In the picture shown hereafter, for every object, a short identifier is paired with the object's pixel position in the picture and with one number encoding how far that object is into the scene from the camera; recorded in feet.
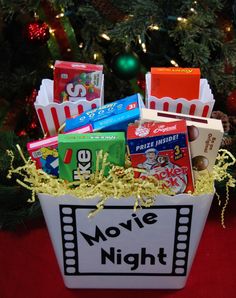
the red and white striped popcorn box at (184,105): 3.15
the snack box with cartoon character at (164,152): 2.61
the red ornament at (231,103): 4.51
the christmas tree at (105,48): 3.97
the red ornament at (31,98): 4.72
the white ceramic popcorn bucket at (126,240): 2.73
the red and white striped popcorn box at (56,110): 3.15
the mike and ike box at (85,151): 2.65
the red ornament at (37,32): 4.26
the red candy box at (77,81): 3.28
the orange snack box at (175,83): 3.15
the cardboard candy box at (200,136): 2.70
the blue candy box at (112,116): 2.84
